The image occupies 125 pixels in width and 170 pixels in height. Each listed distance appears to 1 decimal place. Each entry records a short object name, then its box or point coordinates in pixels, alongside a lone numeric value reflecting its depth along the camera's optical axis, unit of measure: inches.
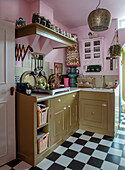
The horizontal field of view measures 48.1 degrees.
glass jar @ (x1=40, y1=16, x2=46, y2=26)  88.0
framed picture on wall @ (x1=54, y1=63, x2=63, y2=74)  143.1
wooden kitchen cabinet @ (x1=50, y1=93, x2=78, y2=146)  91.3
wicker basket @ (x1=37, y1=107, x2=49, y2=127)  78.9
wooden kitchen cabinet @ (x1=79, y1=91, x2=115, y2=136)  113.3
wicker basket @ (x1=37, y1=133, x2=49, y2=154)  78.5
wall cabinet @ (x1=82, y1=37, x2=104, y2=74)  151.8
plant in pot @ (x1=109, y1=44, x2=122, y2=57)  122.3
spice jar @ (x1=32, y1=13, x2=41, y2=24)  84.9
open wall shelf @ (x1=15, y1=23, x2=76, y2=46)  83.9
